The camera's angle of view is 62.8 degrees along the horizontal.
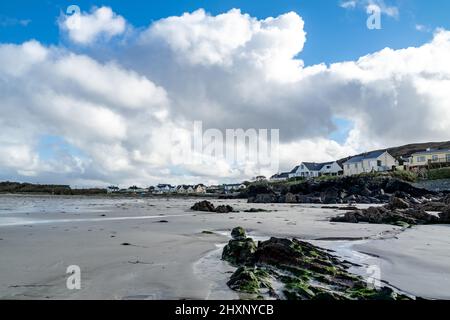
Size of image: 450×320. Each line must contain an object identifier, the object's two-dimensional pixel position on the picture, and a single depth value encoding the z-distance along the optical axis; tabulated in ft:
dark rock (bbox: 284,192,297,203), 165.48
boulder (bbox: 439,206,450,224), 56.80
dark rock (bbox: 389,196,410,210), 78.64
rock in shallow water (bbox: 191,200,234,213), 96.43
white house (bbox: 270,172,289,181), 438.12
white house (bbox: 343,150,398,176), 285.23
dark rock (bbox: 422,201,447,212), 79.84
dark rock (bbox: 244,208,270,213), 97.21
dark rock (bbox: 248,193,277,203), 168.96
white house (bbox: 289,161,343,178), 335.67
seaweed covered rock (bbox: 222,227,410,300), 18.79
